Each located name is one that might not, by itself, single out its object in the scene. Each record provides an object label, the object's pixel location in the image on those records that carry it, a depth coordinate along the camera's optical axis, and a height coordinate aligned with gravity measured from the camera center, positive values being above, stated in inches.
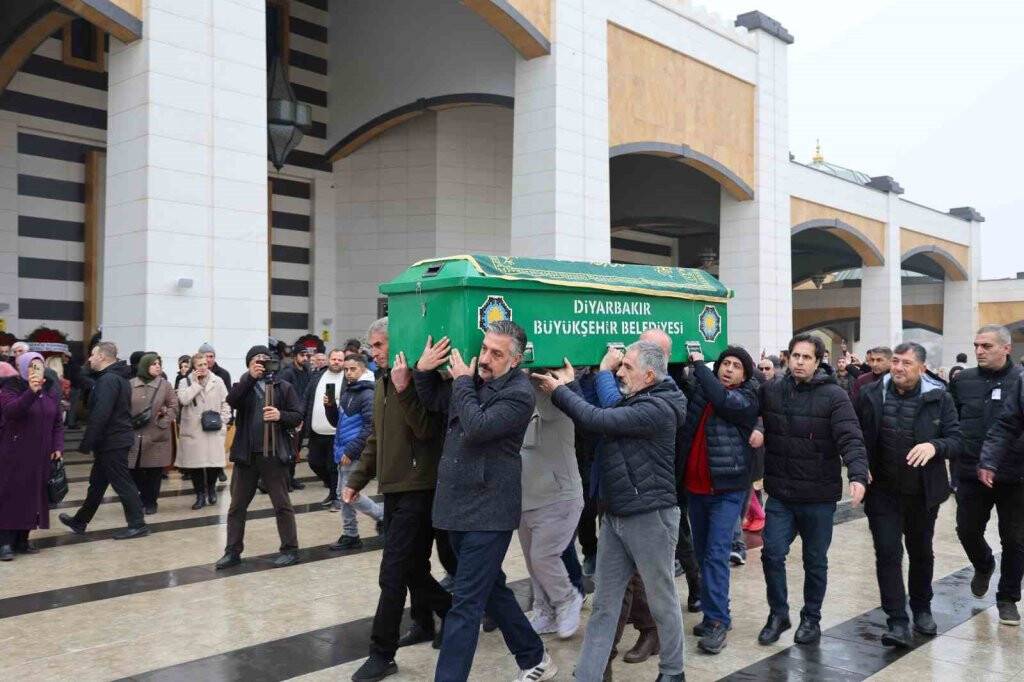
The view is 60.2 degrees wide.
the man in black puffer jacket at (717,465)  195.2 -22.2
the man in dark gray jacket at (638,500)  159.6 -24.4
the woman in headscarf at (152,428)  346.3 -25.2
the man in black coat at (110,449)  310.2 -30.3
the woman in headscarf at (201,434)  372.5 -29.9
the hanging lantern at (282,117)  579.5 +163.2
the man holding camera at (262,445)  265.6 -24.5
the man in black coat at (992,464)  217.5 -24.2
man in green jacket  173.3 -26.0
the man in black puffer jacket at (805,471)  196.5 -23.4
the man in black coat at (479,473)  154.5 -19.4
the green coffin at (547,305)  166.6 +12.5
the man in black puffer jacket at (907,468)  202.2 -23.2
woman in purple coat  275.7 -28.5
